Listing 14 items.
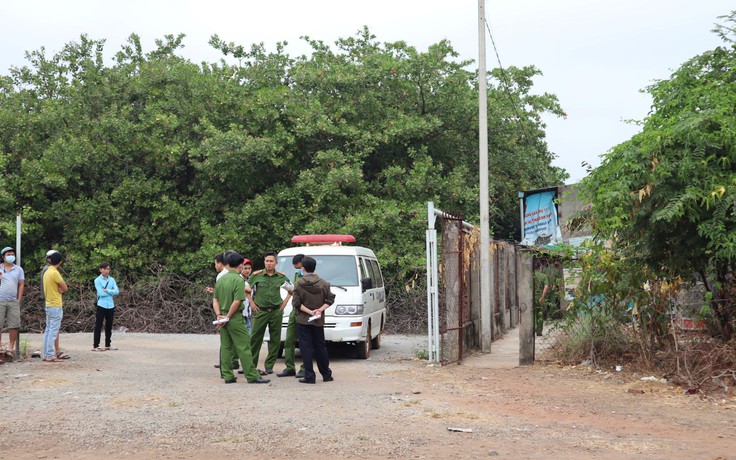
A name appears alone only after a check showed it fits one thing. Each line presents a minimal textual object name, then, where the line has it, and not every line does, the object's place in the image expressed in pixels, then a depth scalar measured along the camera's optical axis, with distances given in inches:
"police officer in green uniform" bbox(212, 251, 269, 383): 432.1
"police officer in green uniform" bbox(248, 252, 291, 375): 462.9
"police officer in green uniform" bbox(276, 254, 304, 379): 465.1
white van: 539.2
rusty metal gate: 526.0
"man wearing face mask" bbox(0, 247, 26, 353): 515.2
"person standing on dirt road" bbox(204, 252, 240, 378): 483.2
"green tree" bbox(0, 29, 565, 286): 886.4
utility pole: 593.9
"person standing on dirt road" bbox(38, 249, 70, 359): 542.8
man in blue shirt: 598.9
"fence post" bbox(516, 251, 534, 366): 508.4
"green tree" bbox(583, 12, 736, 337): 394.0
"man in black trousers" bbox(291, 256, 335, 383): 445.7
